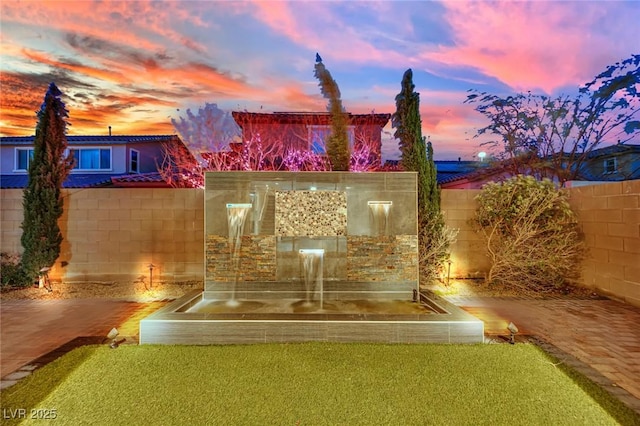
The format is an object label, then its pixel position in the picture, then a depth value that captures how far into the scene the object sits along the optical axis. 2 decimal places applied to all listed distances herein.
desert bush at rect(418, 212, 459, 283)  7.14
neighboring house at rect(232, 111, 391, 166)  13.83
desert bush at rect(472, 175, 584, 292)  6.66
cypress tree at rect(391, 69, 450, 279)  7.17
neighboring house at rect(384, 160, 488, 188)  14.36
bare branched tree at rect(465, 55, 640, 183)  10.73
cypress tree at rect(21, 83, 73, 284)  6.98
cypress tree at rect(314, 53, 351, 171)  6.32
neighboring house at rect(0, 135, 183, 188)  15.05
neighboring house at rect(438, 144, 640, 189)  13.51
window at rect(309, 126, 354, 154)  13.67
